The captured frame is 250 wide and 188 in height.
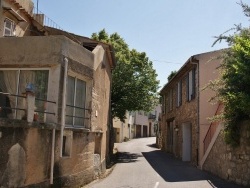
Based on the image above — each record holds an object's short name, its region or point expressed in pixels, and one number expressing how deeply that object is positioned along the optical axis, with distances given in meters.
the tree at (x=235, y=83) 8.90
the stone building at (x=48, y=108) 7.15
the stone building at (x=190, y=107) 14.13
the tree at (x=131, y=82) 20.78
